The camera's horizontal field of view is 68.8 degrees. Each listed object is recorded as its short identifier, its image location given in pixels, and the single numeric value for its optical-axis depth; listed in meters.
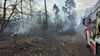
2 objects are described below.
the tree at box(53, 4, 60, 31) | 29.48
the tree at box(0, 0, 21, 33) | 7.77
